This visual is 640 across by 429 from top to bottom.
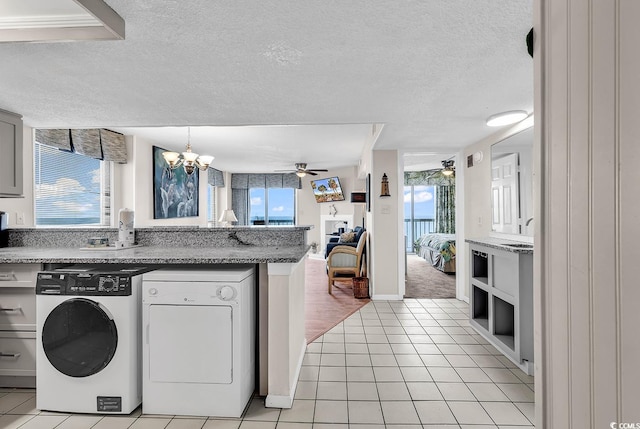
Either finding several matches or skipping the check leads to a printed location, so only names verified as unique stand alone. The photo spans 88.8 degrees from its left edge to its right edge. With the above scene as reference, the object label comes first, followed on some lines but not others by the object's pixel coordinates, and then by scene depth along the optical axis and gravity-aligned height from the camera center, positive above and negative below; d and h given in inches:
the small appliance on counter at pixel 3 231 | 111.9 -5.6
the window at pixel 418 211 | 374.6 +3.6
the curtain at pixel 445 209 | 352.2 +5.5
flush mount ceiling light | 112.6 +34.0
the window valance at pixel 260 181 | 366.9 +38.2
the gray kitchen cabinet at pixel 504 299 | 97.8 -28.9
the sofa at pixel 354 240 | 244.8 -19.7
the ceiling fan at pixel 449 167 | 285.2 +42.2
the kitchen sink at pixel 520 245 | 102.0 -10.2
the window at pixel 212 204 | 328.2 +10.9
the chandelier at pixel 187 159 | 167.2 +28.9
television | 345.7 +26.6
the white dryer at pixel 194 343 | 75.8 -29.9
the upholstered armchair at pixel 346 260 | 196.9 -27.9
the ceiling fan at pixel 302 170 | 287.5 +39.0
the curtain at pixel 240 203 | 373.4 +13.2
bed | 247.0 -29.9
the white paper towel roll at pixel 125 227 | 104.5 -4.0
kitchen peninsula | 81.3 -10.8
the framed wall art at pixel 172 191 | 209.9 +16.9
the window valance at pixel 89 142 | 141.3 +35.2
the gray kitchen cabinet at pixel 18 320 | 85.7 -27.8
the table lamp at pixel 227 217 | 196.9 -1.5
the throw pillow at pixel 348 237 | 252.1 -18.3
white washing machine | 76.2 -28.7
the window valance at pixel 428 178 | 350.6 +38.9
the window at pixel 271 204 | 378.9 +12.1
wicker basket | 179.9 -40.1
